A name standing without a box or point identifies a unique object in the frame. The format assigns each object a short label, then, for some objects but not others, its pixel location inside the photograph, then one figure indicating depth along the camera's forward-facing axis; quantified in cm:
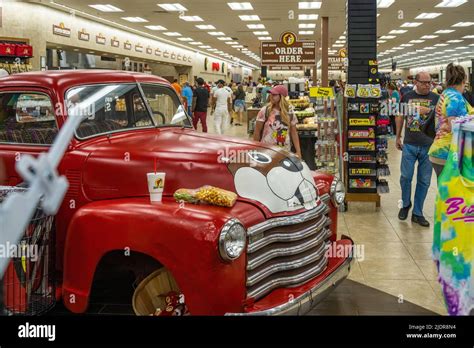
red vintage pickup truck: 264
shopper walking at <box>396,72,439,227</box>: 564
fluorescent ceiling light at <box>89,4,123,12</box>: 1575
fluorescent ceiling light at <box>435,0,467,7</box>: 1504
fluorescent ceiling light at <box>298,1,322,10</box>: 1540
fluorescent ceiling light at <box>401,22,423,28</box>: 1978
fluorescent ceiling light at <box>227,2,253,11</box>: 1556
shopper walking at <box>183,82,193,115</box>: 1595
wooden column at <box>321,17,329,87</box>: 1564
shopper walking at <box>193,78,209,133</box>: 1380
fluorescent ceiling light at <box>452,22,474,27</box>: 1969
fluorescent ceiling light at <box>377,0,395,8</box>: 1490
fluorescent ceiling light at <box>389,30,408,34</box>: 2234
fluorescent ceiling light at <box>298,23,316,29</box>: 2062
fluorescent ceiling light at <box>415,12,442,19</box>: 1731
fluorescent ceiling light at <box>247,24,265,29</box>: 2062
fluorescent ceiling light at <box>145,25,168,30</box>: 2062
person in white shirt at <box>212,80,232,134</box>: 1377
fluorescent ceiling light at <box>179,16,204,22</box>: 1824
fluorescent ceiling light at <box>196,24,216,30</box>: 2054
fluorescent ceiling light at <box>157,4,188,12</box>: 1561
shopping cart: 293
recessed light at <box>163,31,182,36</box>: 2338
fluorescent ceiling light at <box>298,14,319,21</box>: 1805
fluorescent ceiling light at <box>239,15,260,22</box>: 1825
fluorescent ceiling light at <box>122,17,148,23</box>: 1834
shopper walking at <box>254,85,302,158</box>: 601
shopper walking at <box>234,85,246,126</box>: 2033
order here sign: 1166
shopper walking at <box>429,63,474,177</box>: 469
